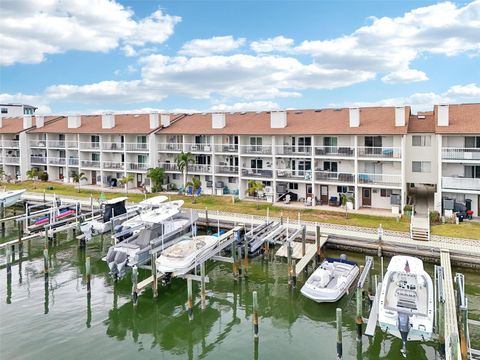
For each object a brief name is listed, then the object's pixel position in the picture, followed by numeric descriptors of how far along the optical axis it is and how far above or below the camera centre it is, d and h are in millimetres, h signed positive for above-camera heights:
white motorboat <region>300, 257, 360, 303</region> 21711 -7088
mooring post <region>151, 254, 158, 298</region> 23844 -7018
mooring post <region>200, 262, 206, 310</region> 22484 -7383
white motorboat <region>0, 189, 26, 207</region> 44934 -3776
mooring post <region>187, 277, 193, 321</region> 20898 -7506
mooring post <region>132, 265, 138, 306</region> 22766 -7088
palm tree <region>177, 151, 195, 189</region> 46375 -206
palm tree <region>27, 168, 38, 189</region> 56538 -1433
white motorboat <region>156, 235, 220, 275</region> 24078 -5932
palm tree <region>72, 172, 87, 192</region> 53969 -2062
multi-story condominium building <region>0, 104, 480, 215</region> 36062 +668
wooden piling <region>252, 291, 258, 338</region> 18953 -7633
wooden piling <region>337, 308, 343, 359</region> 17094 -7602
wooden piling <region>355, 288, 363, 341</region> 18500 -7472
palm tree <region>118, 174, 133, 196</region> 49038 -2343
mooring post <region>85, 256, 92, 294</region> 24094 -6707
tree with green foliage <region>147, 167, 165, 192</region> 48062 -2003
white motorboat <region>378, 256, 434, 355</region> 17500 -6974
